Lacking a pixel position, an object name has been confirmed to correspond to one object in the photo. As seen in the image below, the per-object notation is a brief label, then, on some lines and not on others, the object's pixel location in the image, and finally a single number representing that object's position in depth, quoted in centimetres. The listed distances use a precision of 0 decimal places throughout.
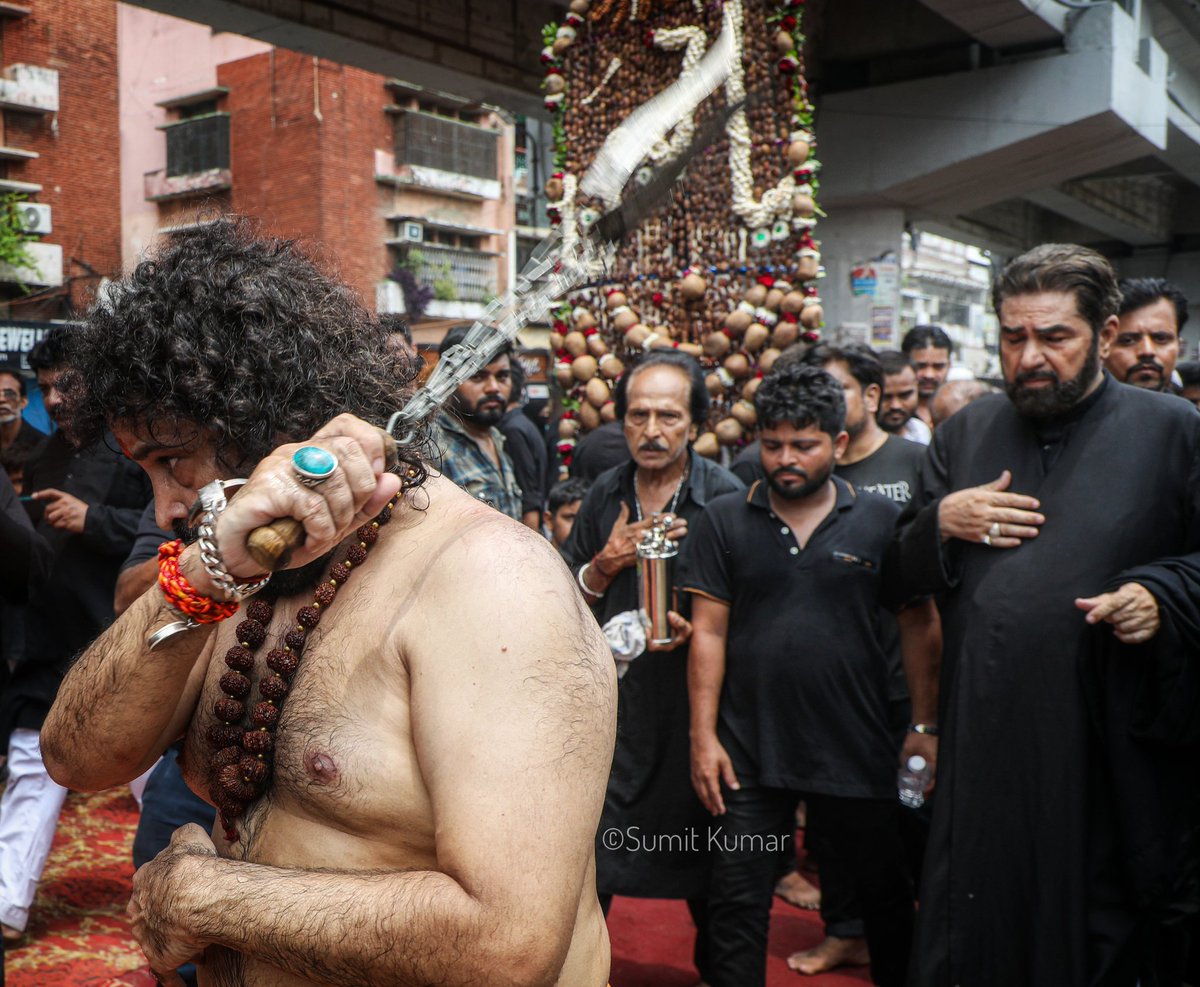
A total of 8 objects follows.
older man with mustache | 397
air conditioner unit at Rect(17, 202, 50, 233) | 2189
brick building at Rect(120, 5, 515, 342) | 2694
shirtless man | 138
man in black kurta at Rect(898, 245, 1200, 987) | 295
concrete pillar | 831
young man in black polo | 370
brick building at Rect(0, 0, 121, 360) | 2233
